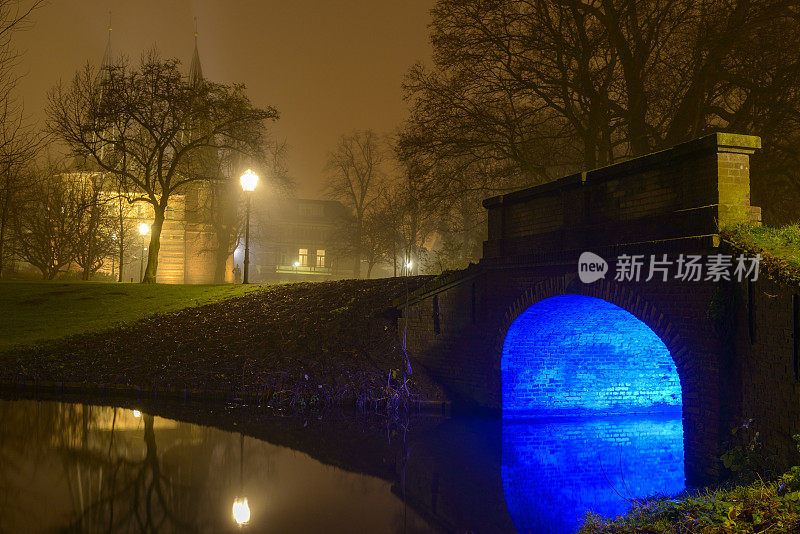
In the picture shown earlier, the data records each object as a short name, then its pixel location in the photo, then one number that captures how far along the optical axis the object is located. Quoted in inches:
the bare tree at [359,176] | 1972.2
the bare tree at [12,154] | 459.5
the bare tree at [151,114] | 1079.6
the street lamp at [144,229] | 1528.1
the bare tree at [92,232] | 1414.9
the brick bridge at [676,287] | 289.6
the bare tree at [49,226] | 1407.5
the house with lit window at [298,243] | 2864.2
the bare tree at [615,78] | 653.9
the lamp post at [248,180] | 906.7
